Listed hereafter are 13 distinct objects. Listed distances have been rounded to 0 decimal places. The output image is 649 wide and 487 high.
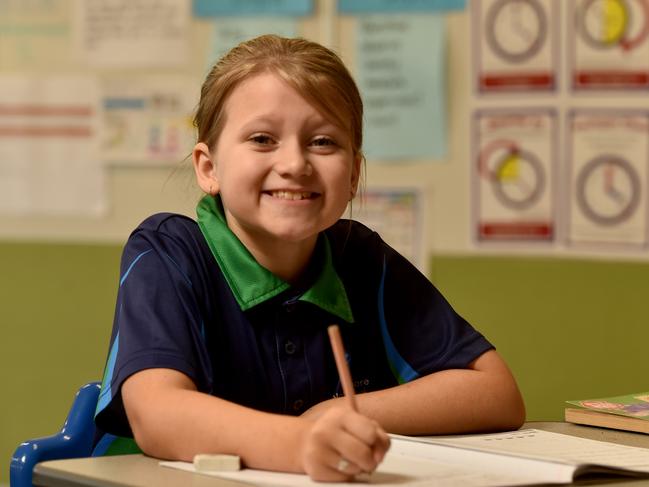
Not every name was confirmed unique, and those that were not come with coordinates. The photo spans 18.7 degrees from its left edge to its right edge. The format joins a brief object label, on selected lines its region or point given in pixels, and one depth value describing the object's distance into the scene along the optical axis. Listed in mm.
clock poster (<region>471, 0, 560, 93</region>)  4391
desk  1826
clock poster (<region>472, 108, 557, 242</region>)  4414
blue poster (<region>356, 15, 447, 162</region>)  4572
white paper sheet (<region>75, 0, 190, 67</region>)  5109
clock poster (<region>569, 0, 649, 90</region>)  4248
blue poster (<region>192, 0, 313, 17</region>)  4810
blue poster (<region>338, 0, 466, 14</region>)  4534
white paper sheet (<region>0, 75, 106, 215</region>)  5334
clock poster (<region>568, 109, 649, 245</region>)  4274
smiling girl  2278
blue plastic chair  2470
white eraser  1904
